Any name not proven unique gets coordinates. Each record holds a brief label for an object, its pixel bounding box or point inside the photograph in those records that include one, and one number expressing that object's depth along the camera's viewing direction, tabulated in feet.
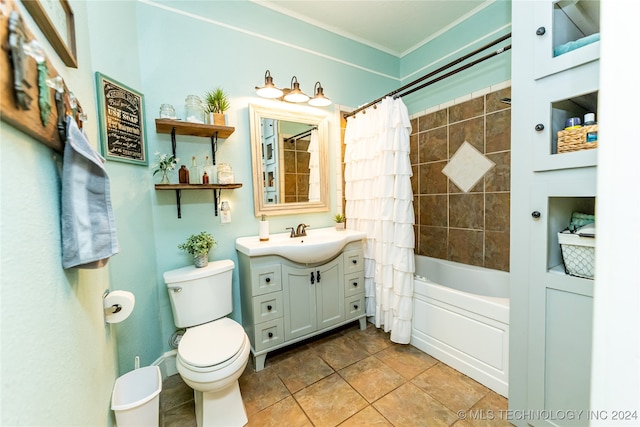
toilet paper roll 3.69
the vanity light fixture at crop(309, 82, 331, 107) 7.15
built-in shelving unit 3.51
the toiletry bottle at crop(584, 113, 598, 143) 3.38
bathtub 5.06
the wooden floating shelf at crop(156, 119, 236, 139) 5.35
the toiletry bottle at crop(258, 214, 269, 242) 6.61
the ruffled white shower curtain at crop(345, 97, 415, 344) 6.44
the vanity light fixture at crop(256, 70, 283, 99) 6.34
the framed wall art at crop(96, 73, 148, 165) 4.52
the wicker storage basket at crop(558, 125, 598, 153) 3.41
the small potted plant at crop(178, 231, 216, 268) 5.70
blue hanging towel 2.26
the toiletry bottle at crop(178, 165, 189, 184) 5.72
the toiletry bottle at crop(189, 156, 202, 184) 6.08
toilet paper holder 3.67
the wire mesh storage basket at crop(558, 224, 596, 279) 3.50
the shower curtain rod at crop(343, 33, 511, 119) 4.91
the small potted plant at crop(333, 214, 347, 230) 8.02
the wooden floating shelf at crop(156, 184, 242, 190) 5.41
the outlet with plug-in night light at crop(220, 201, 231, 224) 6.47
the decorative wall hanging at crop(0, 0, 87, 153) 1.49
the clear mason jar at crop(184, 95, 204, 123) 5.82
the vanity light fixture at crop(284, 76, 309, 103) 6.68
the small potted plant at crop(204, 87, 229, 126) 5.92
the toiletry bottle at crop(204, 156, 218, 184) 6.07
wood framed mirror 6.97
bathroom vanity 5.91
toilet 4.14
